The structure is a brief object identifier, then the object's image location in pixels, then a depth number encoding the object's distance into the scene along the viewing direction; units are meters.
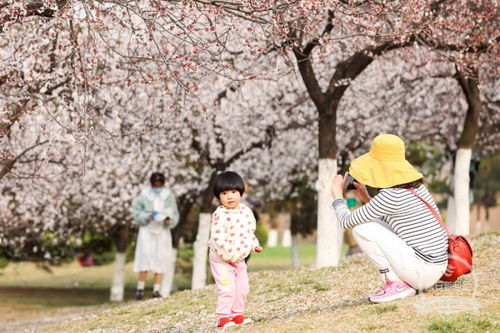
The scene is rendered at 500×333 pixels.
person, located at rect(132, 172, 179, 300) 15.20
